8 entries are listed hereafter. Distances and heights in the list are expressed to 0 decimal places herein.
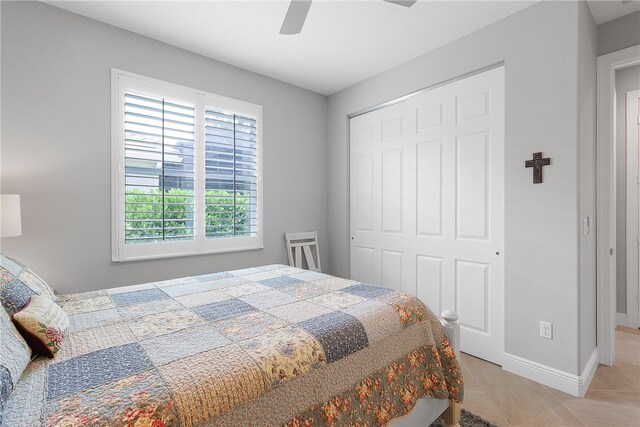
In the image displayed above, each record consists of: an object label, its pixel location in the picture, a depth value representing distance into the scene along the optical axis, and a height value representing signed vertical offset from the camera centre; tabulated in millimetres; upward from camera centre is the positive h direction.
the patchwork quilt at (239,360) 833 -491
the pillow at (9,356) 819 -436
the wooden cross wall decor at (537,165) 2188 +354
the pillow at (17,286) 1195 -317
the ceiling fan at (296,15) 1654 +1126
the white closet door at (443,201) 2531 +123
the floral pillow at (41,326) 1065 -412
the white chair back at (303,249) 3619 -430
